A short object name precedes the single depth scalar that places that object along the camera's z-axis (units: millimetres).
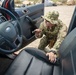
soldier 1068
